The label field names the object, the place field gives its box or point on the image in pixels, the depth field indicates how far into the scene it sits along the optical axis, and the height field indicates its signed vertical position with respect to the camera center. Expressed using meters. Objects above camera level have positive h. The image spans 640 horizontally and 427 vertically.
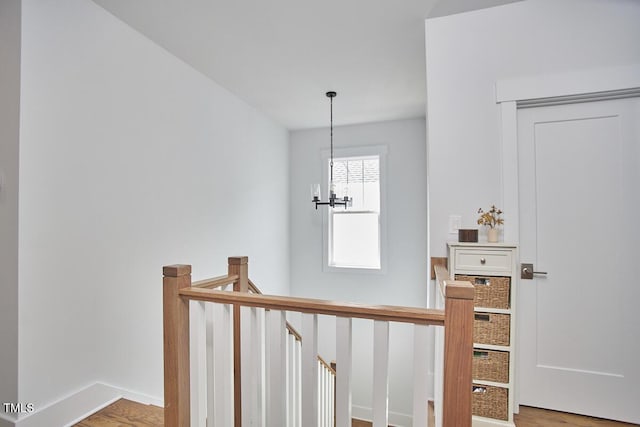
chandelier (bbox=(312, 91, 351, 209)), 3.33 +0.17
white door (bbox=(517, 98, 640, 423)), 1.83 -0.28
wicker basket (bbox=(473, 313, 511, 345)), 1.73 -0.65
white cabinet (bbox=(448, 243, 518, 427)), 1.72 -0.68
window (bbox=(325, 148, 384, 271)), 4.54 -0.09
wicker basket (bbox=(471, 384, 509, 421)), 1.72 -1.05
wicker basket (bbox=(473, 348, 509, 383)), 1.72 -0.85
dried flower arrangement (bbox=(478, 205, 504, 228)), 1.96 -0.04
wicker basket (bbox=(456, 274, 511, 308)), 1.74 -0.45
